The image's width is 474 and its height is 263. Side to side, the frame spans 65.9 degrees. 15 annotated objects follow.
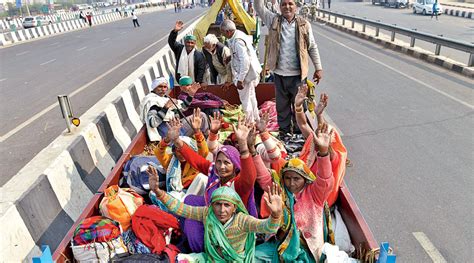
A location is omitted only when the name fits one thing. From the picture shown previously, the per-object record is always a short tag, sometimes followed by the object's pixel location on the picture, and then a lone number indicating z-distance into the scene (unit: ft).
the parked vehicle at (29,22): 102.53
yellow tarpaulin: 33.58
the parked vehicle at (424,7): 94.46
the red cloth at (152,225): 8.57
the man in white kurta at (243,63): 16.93
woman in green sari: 8.13
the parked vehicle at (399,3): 129.96
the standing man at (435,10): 84.52
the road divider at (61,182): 10.28
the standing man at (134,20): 100.25
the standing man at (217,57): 21.63
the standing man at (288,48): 15.21
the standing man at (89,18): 110.96
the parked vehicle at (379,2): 150.10
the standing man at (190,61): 20.79
